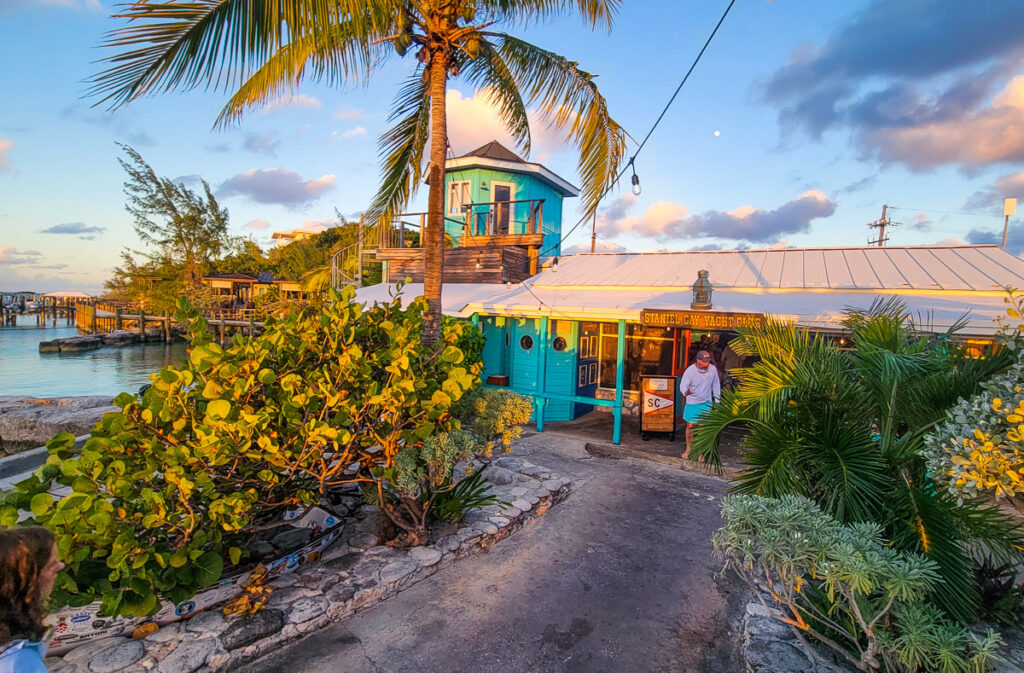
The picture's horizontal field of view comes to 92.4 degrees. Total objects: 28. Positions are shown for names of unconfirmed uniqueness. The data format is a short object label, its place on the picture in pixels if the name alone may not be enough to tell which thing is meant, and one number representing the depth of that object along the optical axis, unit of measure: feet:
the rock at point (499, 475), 21.16
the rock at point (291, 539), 14.82
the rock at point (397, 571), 13.32
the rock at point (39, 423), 31.32
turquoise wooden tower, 51.55
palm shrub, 9.49
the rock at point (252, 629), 10.41
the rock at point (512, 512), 17.71
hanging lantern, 24.67
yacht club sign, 22.79
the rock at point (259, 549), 14.21
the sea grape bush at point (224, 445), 9.77
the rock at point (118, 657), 9.50
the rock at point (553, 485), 20.38
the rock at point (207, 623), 10.71
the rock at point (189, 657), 9.62
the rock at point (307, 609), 11.43
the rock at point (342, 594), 12.21
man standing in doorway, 24.67
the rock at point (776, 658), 9.71
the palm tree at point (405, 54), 14.30
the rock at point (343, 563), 13.62
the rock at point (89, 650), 9.77
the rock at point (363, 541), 15.03
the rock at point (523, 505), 18.38
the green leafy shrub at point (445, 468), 14.14
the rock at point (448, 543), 15.14
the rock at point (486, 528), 16.34
